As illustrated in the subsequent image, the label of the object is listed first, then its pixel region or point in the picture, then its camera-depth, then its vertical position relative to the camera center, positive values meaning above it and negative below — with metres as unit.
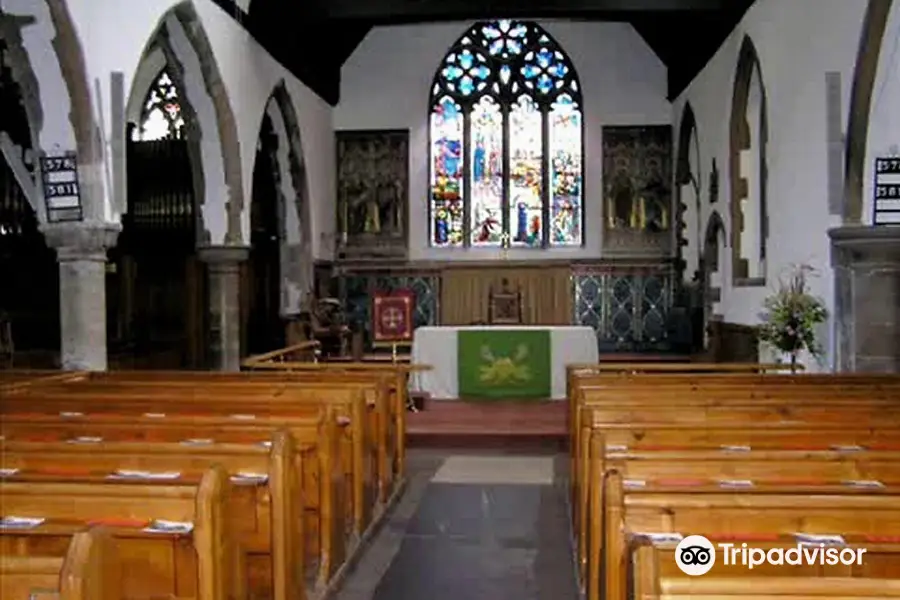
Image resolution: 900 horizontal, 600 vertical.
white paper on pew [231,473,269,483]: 3.56 -0.64
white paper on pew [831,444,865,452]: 3.80 -0.61
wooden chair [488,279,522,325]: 13.41 -0.20
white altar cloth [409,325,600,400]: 11.05 -0.69
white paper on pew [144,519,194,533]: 2.88 -0.65
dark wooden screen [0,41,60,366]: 10.30 +0.31
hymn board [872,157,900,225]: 7.53 +0.71
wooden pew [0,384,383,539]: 4.87 -0.55
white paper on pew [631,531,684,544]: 2.66 -0.66
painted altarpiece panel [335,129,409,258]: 16.27 +1.63
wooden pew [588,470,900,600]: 2.76 -0.61
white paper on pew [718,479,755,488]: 3.29 -0.63
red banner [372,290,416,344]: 10.84 -0.26
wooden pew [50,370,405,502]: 6.16 -0.56
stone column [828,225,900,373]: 7.72 -0.08
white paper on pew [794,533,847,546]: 2.66 -0.66
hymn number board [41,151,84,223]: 7.72 +0.84
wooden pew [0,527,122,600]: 2.07 -0.57
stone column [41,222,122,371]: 7.73 +0.10
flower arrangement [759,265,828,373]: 8.40 -0.28
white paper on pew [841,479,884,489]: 3.29 -0.64
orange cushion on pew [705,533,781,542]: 2.67 -0.66
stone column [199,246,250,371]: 10.96 -0.08
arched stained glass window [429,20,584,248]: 16.52 +2.47
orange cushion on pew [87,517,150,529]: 2.91 -0.65
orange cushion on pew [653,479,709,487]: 3.31 -0.63
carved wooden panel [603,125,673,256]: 15.95 +1.57
